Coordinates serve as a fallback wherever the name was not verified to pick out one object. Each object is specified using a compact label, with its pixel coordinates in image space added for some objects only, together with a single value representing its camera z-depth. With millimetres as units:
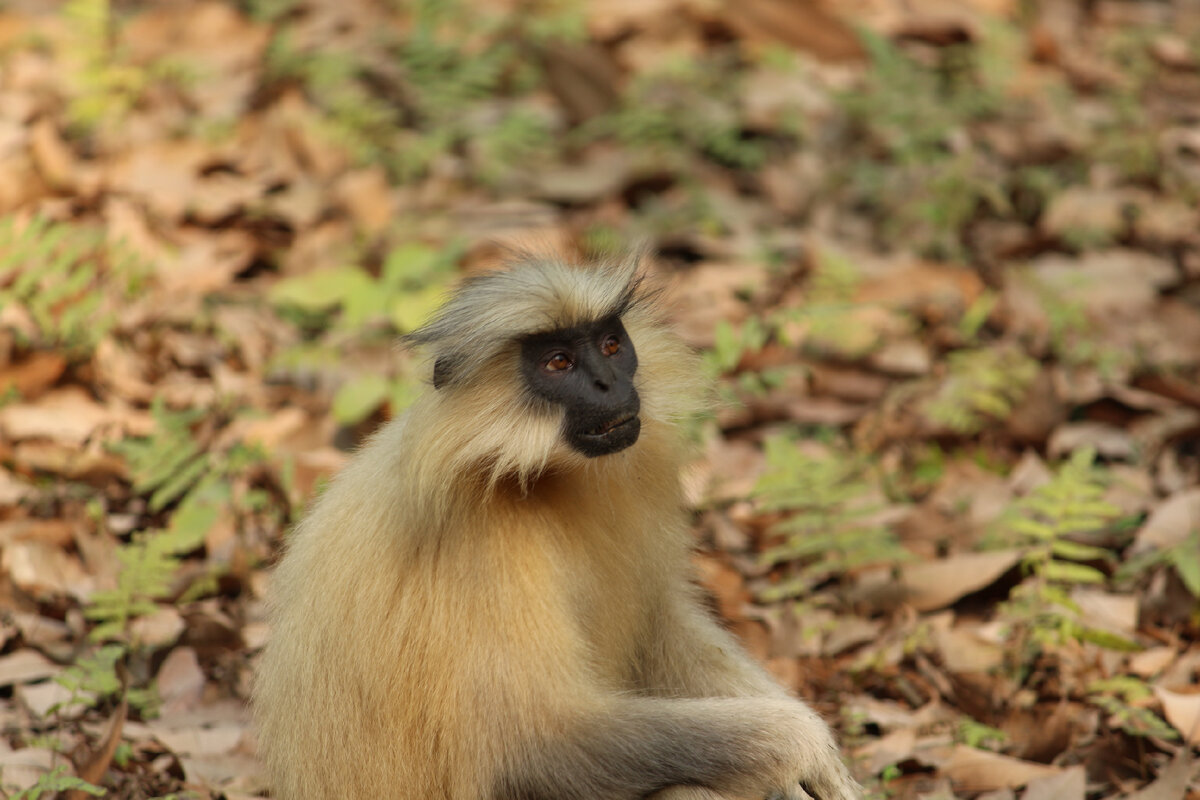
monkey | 8539
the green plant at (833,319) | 16125
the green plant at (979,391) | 14977
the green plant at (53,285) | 14773
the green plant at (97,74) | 20672
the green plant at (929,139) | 19219
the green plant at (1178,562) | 11484
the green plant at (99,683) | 10623
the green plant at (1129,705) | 10484
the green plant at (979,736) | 10875
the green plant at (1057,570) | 11367
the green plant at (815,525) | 12648
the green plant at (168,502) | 11820
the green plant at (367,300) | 16187
